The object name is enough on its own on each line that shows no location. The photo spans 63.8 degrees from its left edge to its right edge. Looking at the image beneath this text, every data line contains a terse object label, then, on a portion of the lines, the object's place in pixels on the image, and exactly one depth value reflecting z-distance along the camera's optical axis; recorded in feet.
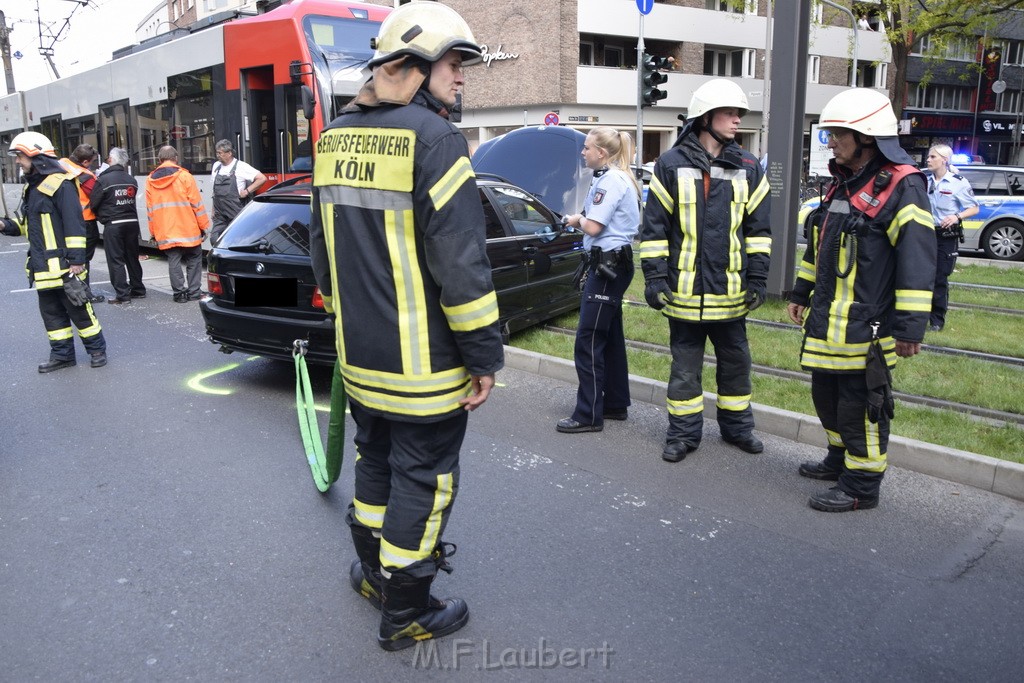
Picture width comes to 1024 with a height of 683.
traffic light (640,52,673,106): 47.52
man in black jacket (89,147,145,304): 33.27
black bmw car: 19.40
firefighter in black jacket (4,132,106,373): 21.97
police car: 47.11
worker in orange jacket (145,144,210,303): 33.17
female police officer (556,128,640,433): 17.01
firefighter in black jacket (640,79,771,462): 15.19
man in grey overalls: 35.37
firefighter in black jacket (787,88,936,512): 12.71
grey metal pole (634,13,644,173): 49.06
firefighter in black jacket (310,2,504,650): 8.55
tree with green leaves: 68.74
